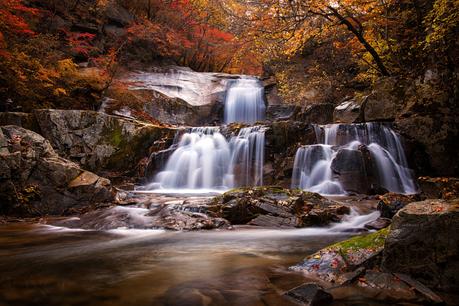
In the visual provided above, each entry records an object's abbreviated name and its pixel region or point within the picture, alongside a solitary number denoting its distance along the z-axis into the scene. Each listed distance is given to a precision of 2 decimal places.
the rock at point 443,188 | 5.96
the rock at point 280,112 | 18.41
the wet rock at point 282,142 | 12.73
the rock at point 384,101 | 12.64
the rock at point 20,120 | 11.95
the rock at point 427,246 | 3.28
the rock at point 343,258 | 3.68
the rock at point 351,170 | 10.64
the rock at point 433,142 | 11.50
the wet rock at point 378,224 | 6.59
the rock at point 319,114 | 16.30
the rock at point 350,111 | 13.61
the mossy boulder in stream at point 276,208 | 7.25
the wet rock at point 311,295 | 2.98
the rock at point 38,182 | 8.62
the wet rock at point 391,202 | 7.05
